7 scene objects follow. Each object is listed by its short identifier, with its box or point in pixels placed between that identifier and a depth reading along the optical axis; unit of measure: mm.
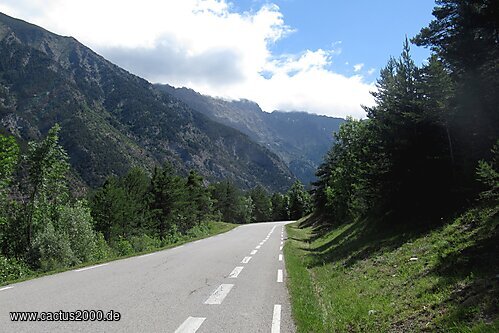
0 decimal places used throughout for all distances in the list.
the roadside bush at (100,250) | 22041
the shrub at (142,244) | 28214
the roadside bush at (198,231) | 39697
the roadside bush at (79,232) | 20938
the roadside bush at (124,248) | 26231
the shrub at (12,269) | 14161
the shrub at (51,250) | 16994
